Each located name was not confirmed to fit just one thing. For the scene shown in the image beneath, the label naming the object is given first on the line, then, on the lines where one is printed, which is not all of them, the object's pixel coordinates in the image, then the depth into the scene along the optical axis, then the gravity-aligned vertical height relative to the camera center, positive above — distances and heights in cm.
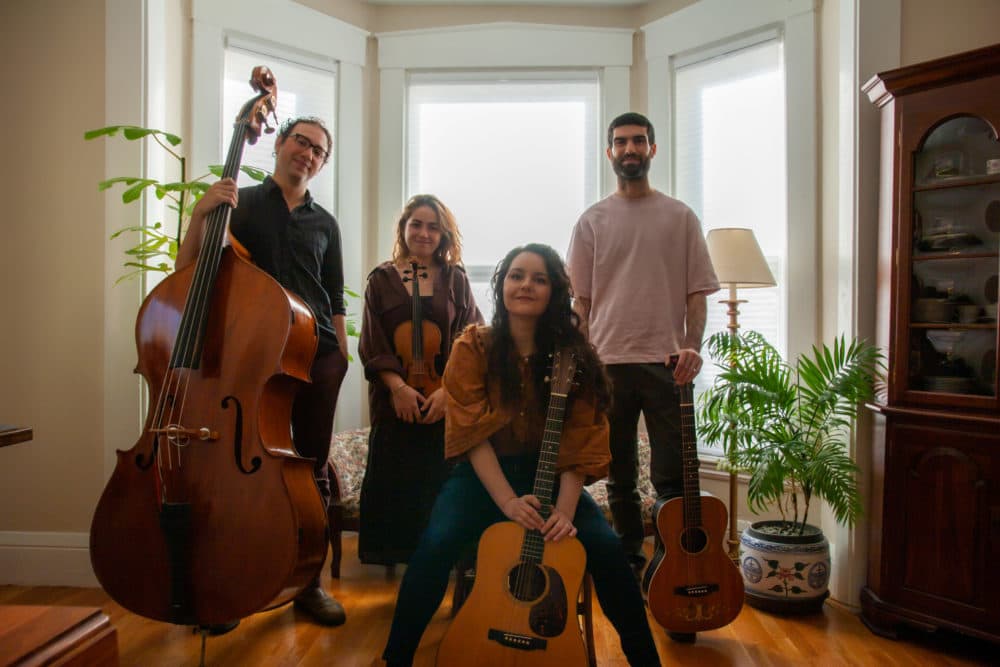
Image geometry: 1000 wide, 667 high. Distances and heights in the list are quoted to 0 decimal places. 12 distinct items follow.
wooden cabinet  213 -4
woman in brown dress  226 -12
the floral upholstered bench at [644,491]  280 -65
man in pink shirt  232 +12
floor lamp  285 +30
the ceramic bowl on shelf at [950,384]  221 -13
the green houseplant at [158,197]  244 +47
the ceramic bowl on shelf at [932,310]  229 +10
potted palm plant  240 -39
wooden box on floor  65 -29
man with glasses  216 +27
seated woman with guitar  169 -33
